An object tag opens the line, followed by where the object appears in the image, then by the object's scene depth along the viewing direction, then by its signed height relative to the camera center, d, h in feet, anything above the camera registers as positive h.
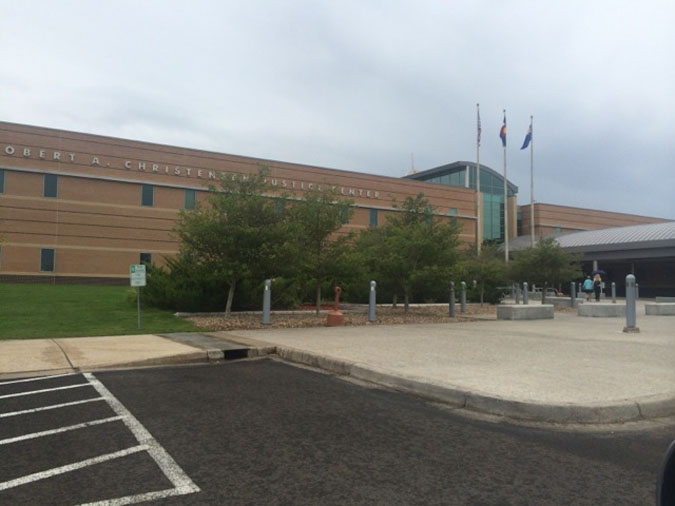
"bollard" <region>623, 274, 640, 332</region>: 44.11 -1.74
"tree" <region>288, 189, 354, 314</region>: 55.16 +5.25
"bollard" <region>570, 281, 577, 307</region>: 91.76 -1.76
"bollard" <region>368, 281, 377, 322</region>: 54.60 -2.23
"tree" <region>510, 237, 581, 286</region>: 86.53 +3.40
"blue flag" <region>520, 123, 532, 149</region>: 135.03 +37.36
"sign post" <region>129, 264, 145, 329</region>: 42.27 +0.55
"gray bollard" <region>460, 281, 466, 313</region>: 72.26 -2.32
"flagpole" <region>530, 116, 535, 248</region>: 144.44 +31.21
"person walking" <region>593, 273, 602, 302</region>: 94.94 +0.01
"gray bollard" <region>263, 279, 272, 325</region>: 48.80 -2.19
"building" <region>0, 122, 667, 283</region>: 116.06 +19.99
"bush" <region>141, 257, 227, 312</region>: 58.34 -0.97
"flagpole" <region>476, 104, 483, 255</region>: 133.90 +33.52
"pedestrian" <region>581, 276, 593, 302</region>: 95.42 -0.36
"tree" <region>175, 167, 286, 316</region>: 49.55 +4.73
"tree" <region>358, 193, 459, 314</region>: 59.06 +3.39
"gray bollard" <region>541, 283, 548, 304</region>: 89.54 -1.51
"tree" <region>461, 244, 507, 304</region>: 88.89 +1.72
